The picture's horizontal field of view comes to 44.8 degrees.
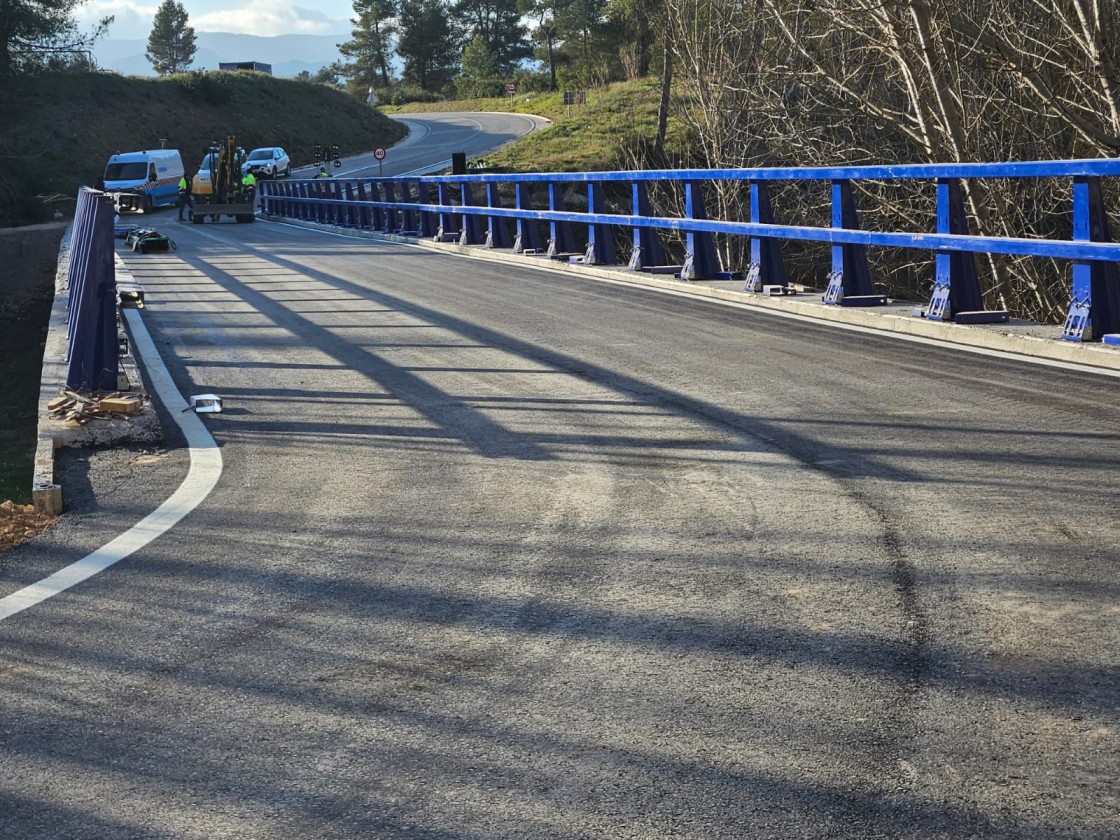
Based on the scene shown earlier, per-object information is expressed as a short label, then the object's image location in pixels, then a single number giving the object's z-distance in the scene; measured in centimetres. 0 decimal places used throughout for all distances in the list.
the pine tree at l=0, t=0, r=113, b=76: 6200
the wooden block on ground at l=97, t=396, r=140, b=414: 771
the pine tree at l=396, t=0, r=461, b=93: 14550
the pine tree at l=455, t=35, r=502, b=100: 12706
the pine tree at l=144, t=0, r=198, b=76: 16412
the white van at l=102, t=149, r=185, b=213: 5869
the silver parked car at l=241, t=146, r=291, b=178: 7212
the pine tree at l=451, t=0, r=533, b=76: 14662
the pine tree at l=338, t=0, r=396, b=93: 15375
